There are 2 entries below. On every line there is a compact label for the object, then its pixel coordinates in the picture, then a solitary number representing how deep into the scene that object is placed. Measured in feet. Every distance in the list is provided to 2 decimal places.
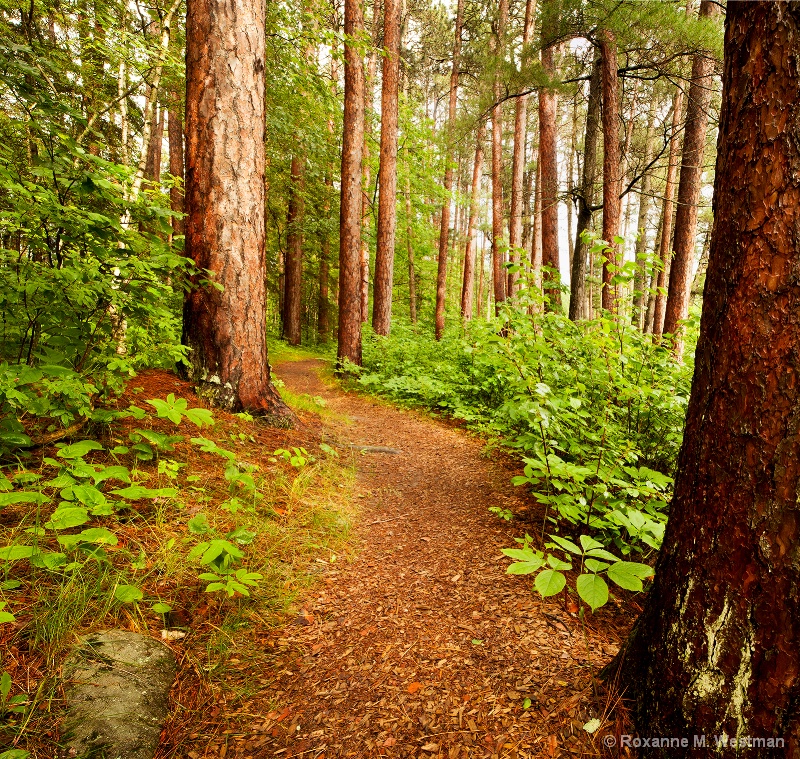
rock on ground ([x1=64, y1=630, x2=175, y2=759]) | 4.27
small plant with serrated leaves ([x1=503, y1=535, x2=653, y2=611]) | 4.57
